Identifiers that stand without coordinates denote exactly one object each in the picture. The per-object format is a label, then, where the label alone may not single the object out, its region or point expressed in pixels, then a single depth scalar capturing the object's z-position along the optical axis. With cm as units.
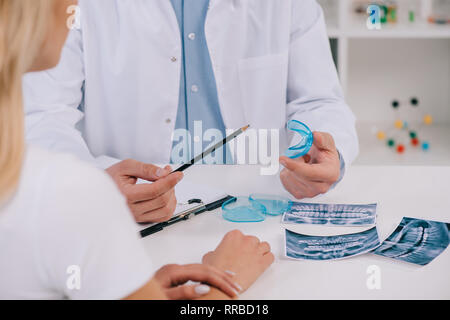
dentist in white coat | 137
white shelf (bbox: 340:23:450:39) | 213
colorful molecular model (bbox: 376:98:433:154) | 228
